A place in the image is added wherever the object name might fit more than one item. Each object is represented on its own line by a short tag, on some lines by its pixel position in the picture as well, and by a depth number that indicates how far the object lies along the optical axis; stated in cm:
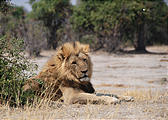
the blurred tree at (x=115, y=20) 4312
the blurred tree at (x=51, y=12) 5172
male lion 1119
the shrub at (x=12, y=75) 1040
